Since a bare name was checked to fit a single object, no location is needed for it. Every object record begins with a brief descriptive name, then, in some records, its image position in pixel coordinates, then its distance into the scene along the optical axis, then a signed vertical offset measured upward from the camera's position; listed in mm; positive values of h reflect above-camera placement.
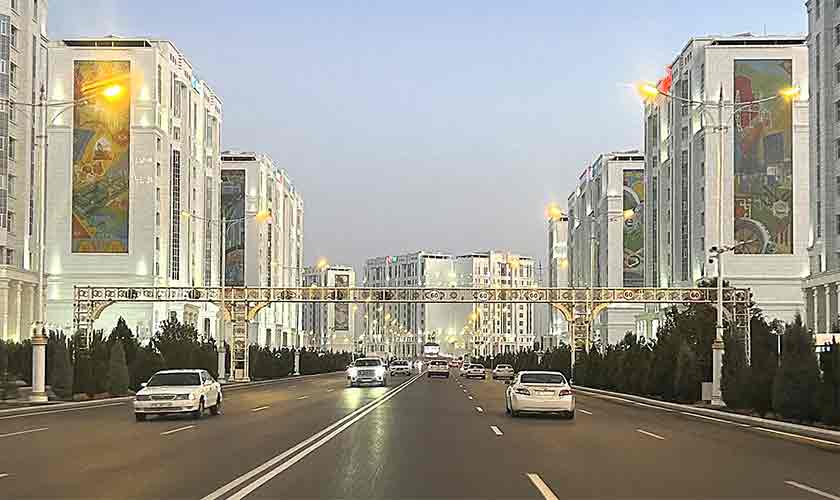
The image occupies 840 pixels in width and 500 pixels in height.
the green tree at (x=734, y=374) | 37250 -2956
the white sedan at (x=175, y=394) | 30000 -2905
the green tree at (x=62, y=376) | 46156 -3651
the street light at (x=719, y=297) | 39625 -172
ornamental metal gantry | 77562 -434
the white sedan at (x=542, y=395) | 31078 -2976
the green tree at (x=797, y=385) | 30641 -2649
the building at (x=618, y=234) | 139250 +7978
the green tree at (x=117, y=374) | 49625 -3832
